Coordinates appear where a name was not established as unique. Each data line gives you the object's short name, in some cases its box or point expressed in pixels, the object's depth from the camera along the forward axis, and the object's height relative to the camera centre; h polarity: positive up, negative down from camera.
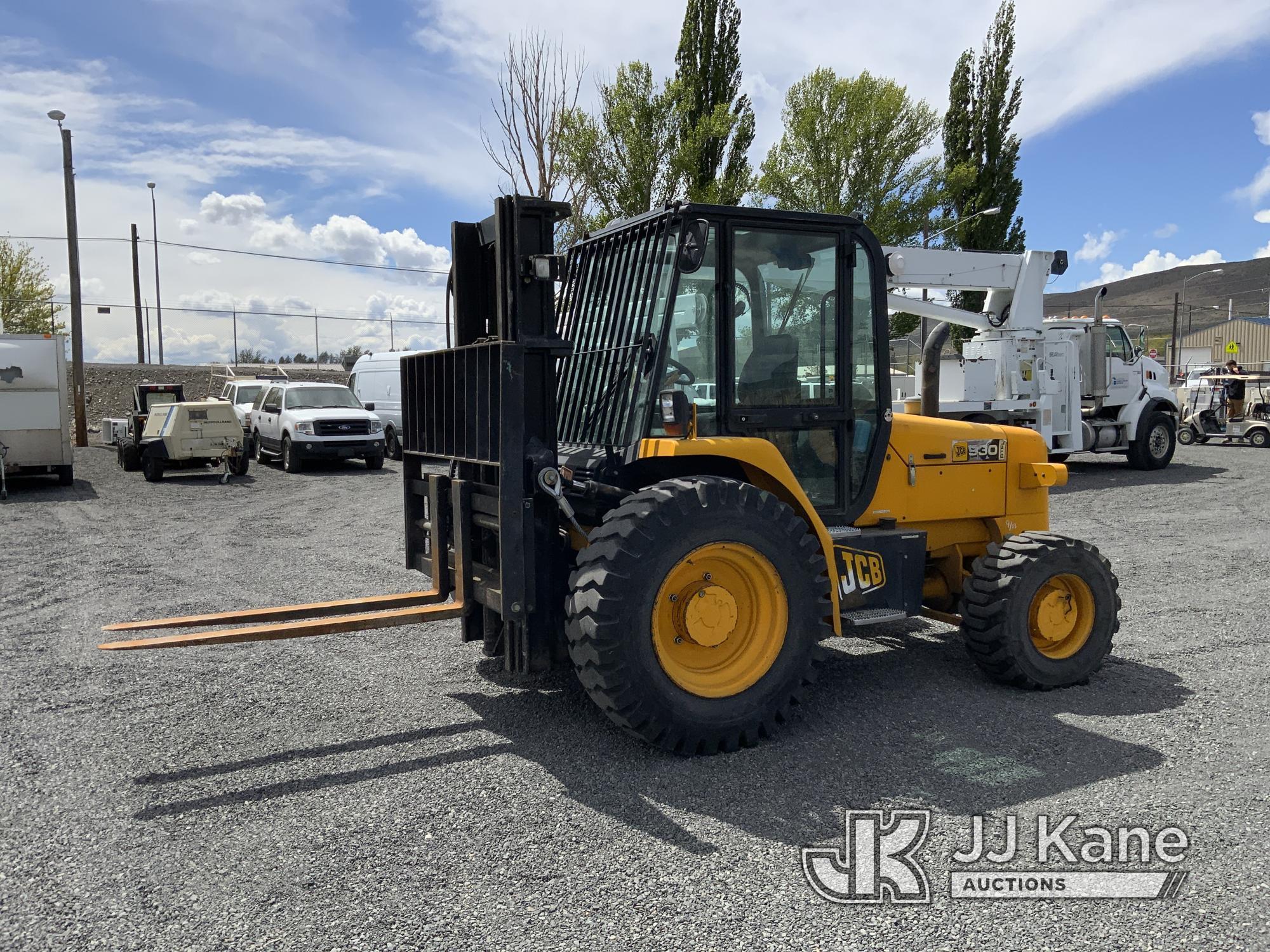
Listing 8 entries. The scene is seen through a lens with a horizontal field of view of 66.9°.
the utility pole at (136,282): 33.28 +5.28
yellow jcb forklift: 4.59 -0.31
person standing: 26.88 +0.64
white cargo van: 23.02 +1.07
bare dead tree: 21.30 +6.61
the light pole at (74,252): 22.41 +4.32
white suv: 19.86 +0.12
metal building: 92.94 +8.15
